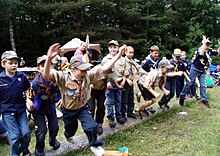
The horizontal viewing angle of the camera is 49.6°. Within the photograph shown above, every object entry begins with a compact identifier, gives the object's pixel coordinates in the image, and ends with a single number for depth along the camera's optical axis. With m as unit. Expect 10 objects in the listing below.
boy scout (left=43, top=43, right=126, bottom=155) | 3.36
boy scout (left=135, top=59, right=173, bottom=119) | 5.35
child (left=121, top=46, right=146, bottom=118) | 5.27
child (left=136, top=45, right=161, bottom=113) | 5.93
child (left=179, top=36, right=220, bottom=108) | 6.73
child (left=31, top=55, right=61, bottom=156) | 3.63
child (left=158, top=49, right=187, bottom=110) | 6.66
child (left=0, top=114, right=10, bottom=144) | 4.60
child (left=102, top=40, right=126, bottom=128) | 4.84
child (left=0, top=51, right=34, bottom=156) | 3.39
